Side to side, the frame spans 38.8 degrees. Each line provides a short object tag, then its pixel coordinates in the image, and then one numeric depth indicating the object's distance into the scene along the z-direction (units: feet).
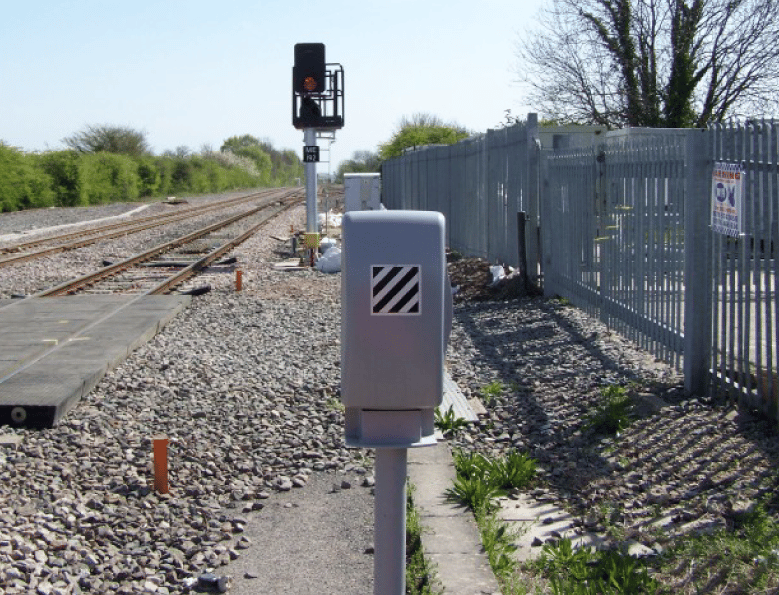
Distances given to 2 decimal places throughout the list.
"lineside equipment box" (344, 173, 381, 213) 96.73
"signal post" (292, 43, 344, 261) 58.29
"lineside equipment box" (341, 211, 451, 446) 10.86
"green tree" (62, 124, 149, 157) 259.19
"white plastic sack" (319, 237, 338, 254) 71.26
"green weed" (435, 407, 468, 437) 23.07
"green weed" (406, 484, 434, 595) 14.67
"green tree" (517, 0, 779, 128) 103.19
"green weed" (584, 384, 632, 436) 22.16
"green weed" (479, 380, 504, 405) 26.03
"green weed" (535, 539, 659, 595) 13.96
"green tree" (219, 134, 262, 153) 574.56
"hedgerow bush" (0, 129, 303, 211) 160.97
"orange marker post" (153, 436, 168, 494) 19.43
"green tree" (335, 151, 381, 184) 269.44
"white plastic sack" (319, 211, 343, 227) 116.03
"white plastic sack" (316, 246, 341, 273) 60.85
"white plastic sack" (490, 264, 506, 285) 48.39
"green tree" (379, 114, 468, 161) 188.68
